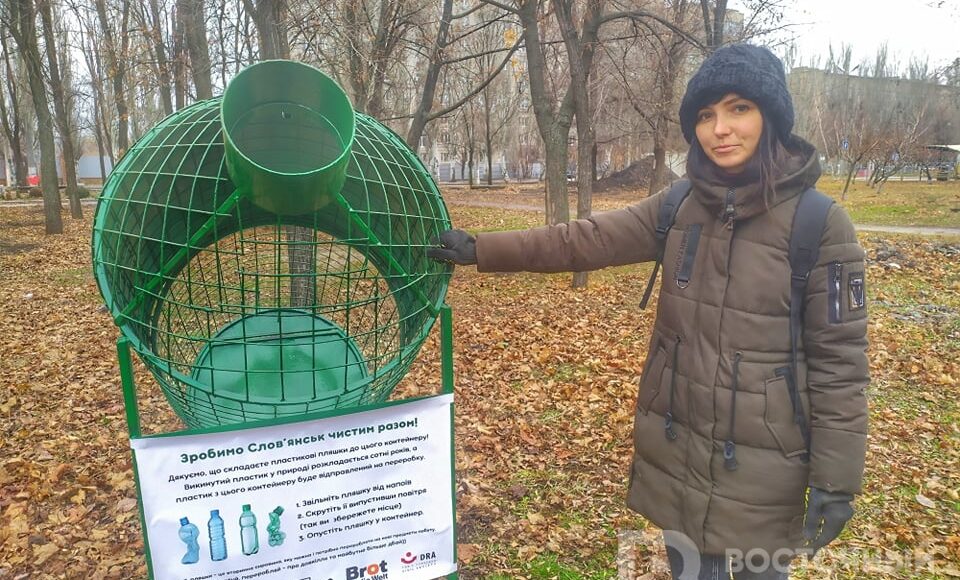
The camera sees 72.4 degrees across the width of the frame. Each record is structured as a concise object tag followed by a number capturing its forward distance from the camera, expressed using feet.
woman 5.49
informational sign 5.32
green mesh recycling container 5.09
